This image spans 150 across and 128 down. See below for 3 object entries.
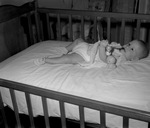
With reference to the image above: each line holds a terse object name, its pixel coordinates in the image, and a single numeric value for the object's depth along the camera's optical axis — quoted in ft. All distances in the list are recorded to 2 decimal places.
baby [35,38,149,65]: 5.35
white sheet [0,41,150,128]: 4.17
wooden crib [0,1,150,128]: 3.05
